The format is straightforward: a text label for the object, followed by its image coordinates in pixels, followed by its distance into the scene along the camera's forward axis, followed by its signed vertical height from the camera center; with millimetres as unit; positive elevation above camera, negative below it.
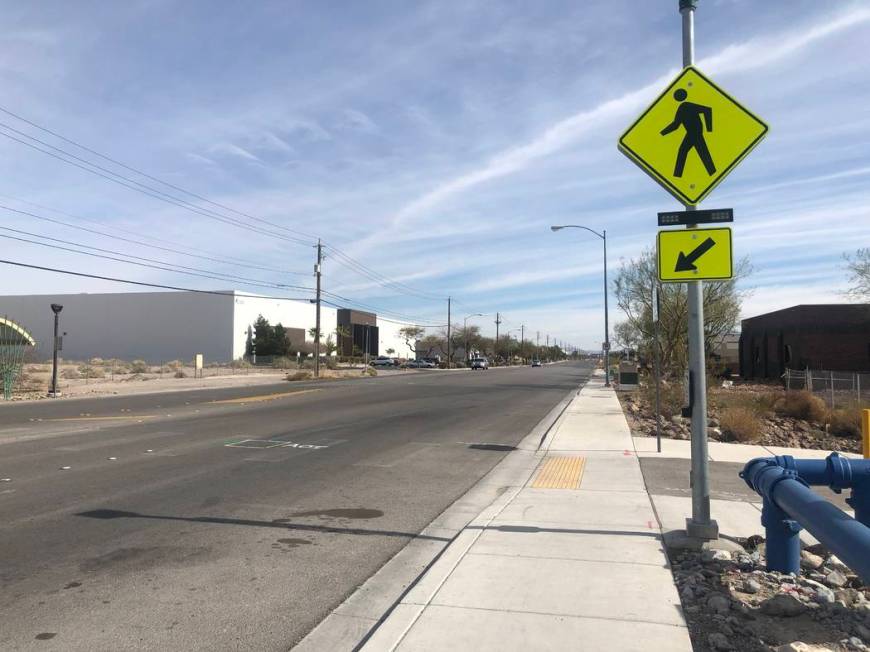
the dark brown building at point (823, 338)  44781 +1346
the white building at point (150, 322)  84438 +4711
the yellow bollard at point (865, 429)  6262 -678
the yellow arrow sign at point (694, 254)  5738 +892
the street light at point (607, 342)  38056 +938
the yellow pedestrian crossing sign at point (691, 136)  5773 +1956
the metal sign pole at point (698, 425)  5730 -587
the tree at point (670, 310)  27688 +2393
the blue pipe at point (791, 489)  4320 -905
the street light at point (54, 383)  28941 -1132
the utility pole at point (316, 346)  49250 +795
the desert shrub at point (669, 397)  19000 -1182
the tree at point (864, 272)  34219 +4414
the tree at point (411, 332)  117125 +4505
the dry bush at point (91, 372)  50431 -1153
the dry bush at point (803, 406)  19406 -1471
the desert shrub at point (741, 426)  14273 -1468
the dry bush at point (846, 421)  17344 -1700
